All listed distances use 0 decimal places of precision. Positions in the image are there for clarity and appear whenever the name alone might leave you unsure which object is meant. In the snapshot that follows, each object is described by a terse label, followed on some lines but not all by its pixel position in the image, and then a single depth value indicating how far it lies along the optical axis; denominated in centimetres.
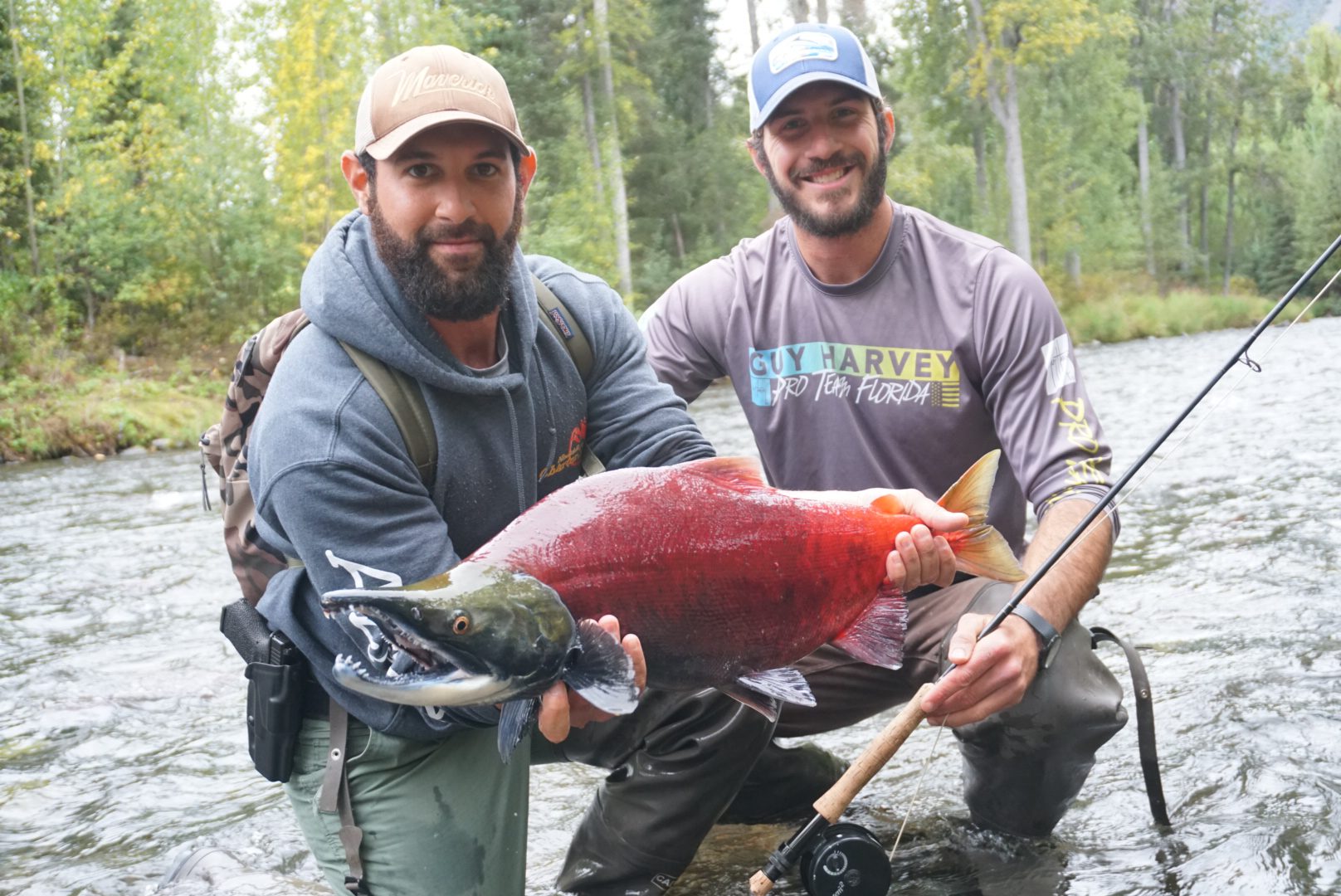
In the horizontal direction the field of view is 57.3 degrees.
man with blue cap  316
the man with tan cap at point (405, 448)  257
